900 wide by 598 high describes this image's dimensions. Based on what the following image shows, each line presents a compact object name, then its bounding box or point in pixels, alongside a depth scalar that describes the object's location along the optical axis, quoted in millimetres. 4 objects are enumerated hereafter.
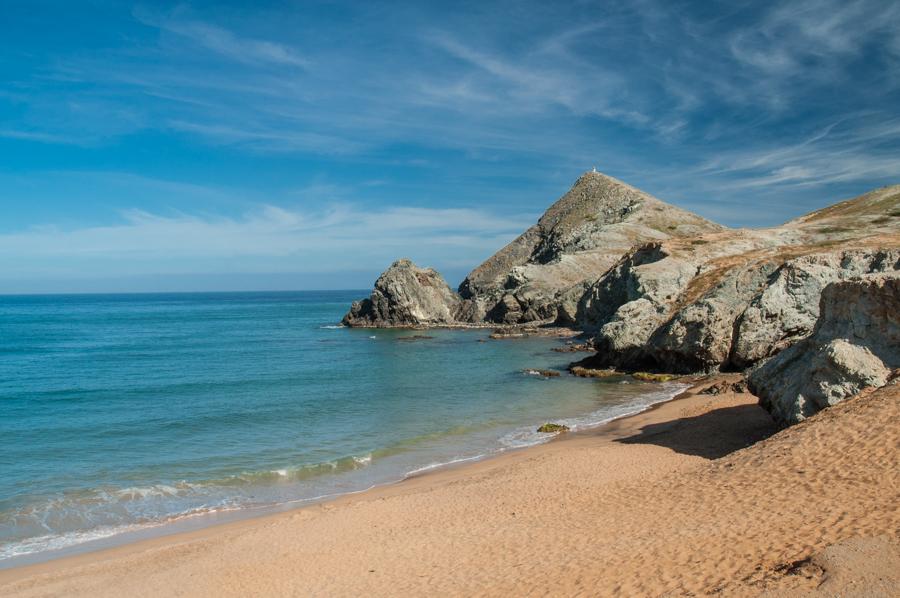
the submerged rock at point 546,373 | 38750
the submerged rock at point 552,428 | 24741
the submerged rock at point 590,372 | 37466
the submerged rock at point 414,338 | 67312
